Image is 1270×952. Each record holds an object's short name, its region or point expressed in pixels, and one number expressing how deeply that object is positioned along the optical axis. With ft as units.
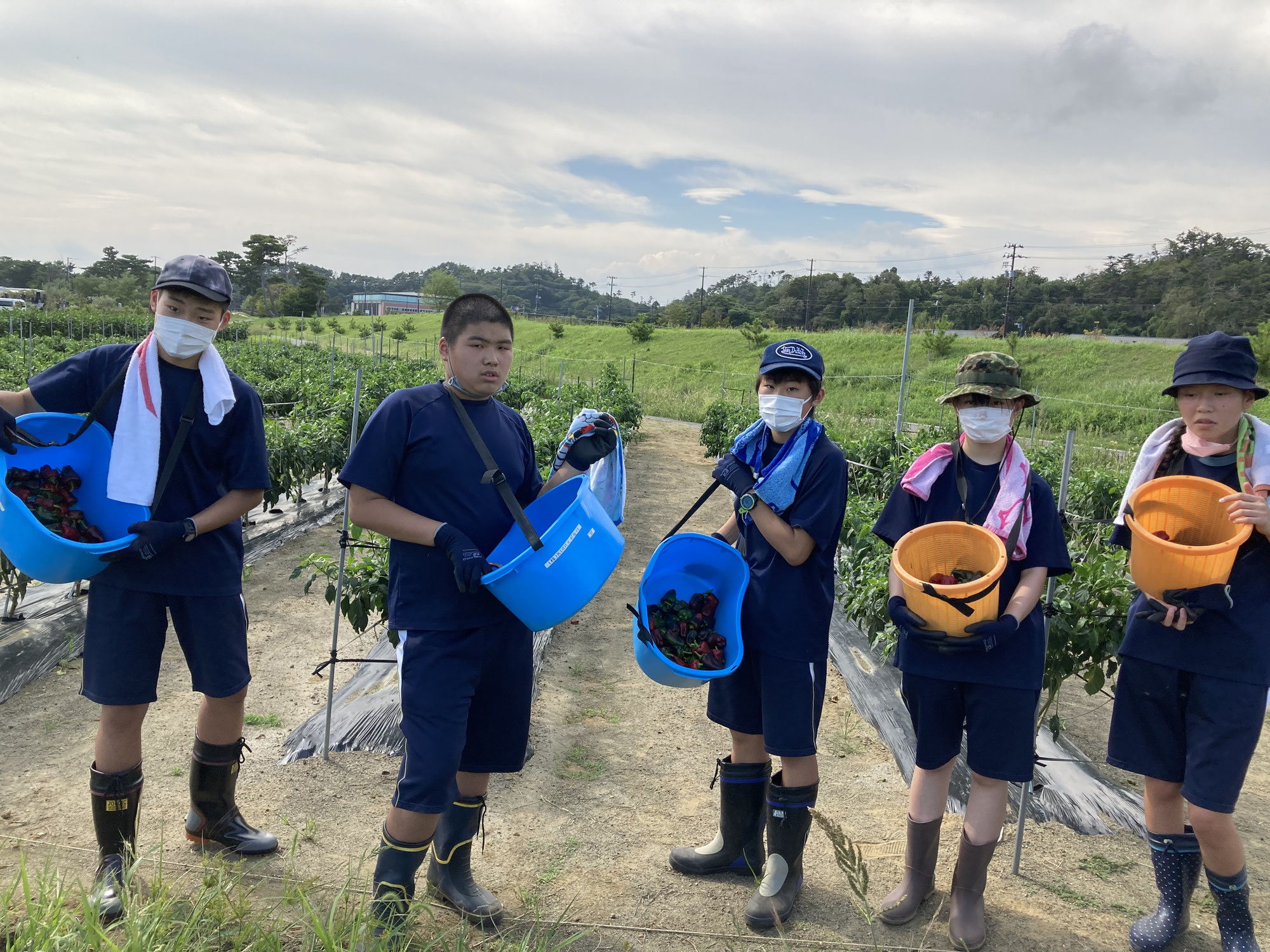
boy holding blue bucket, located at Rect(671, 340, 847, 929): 8.13
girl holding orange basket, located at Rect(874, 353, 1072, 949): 8.00
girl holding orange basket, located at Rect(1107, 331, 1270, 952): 7.76
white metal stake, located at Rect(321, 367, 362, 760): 11.54
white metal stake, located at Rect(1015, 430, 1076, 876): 9.78
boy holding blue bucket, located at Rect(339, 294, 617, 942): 7.34
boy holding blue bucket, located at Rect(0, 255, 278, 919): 8.17
